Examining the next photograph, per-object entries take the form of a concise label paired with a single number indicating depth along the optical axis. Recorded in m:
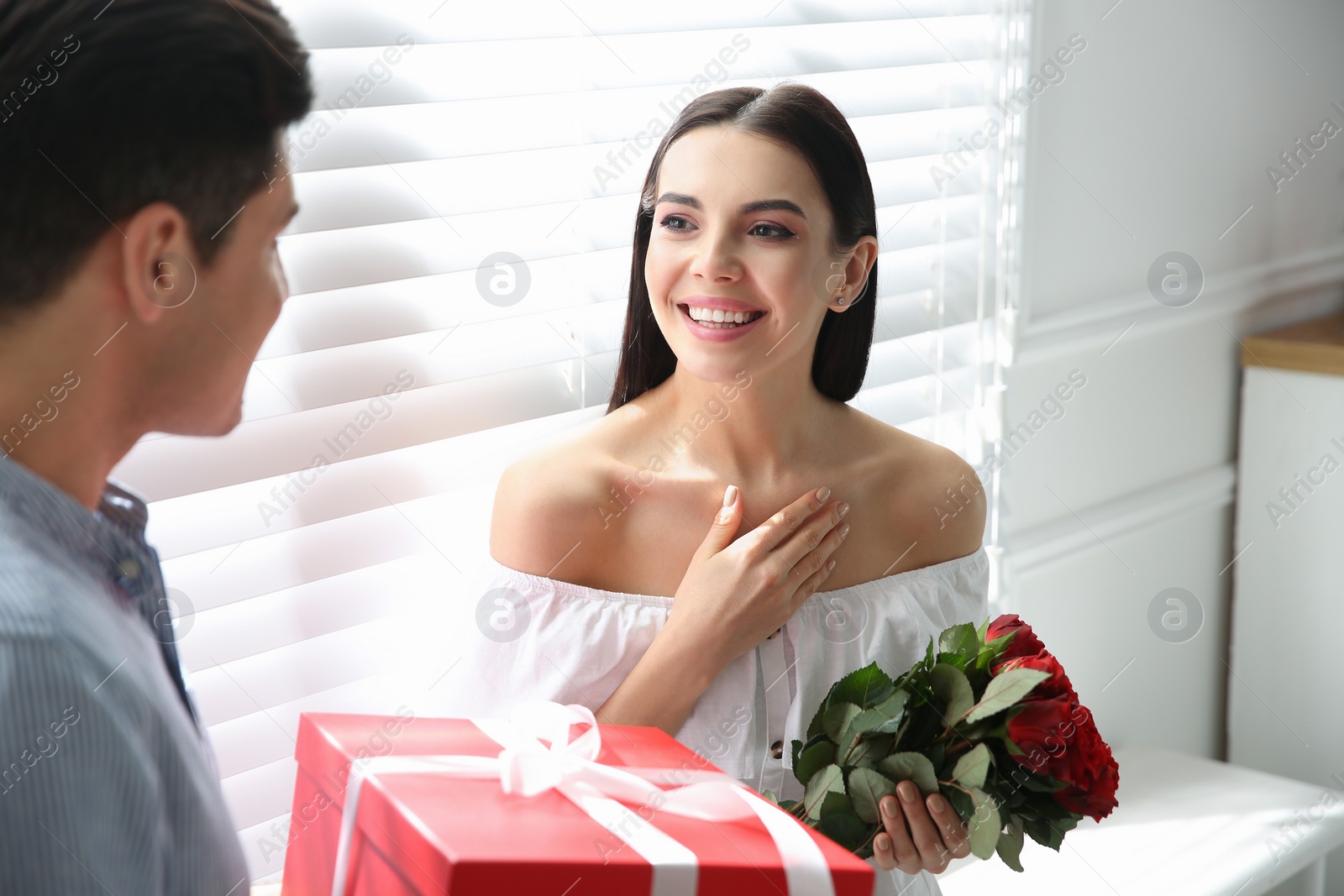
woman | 1.16
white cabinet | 2.36
